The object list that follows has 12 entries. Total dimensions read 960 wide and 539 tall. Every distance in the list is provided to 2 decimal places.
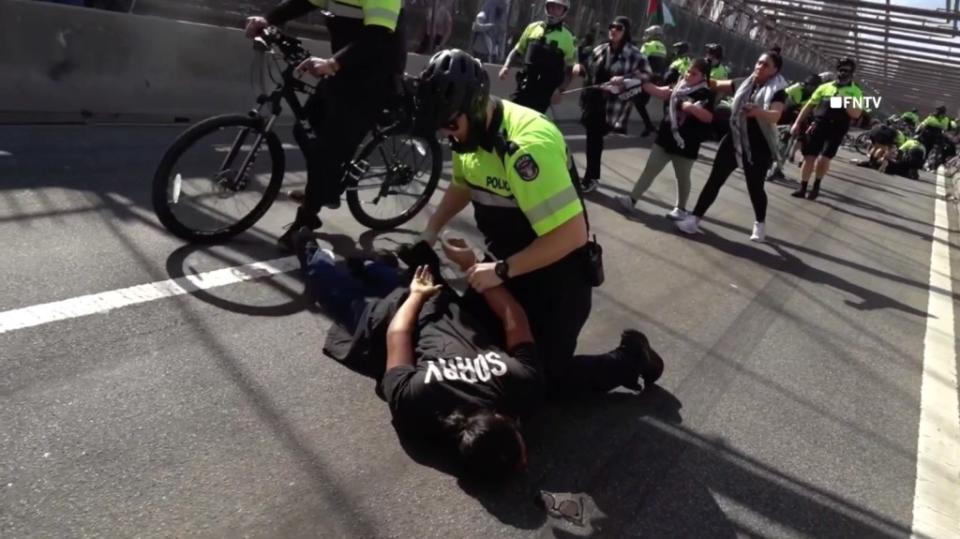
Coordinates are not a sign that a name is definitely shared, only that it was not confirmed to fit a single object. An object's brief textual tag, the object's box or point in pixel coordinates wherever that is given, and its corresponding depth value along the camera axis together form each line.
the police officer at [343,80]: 4.37
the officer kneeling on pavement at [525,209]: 2.93
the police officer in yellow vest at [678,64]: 12.96
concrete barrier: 6.82
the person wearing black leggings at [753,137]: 7.21
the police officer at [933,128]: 23.02
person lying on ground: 2.78
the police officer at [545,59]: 7.91
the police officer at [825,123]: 10.84
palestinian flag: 18.00
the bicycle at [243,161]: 4.33
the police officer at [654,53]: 12.65
